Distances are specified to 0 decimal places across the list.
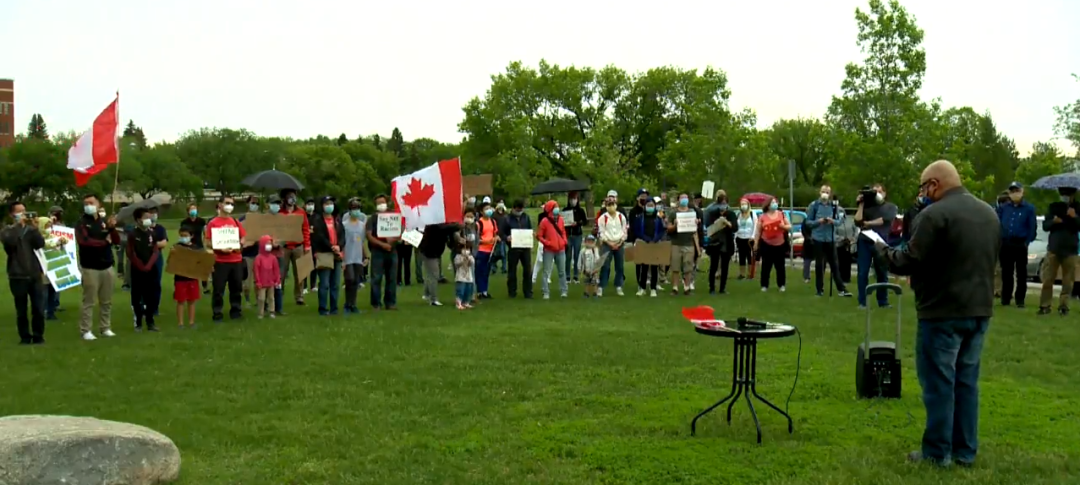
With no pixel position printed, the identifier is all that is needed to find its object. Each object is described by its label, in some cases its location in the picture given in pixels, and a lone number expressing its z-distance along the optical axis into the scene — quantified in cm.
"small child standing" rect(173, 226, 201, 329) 1404
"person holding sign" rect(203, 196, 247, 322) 1425
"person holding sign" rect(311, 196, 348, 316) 1530
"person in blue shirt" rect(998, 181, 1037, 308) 1497
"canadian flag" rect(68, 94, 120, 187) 1503
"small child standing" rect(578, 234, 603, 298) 1783
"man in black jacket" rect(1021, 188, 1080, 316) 1432
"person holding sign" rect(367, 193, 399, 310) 1555
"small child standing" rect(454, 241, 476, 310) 1595
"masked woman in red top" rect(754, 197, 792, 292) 1814
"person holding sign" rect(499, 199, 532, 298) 1783
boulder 562
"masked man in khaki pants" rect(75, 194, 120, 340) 1247
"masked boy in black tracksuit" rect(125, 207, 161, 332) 1325
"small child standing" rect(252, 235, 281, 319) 1484
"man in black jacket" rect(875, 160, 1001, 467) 622
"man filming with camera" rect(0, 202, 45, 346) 1209
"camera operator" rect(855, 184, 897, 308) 1507
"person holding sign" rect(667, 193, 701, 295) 1809
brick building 12250
